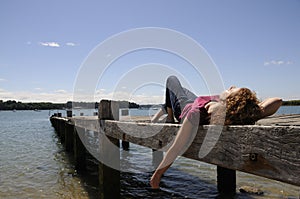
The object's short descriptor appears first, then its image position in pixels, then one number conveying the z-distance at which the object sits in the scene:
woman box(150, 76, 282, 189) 2.33
